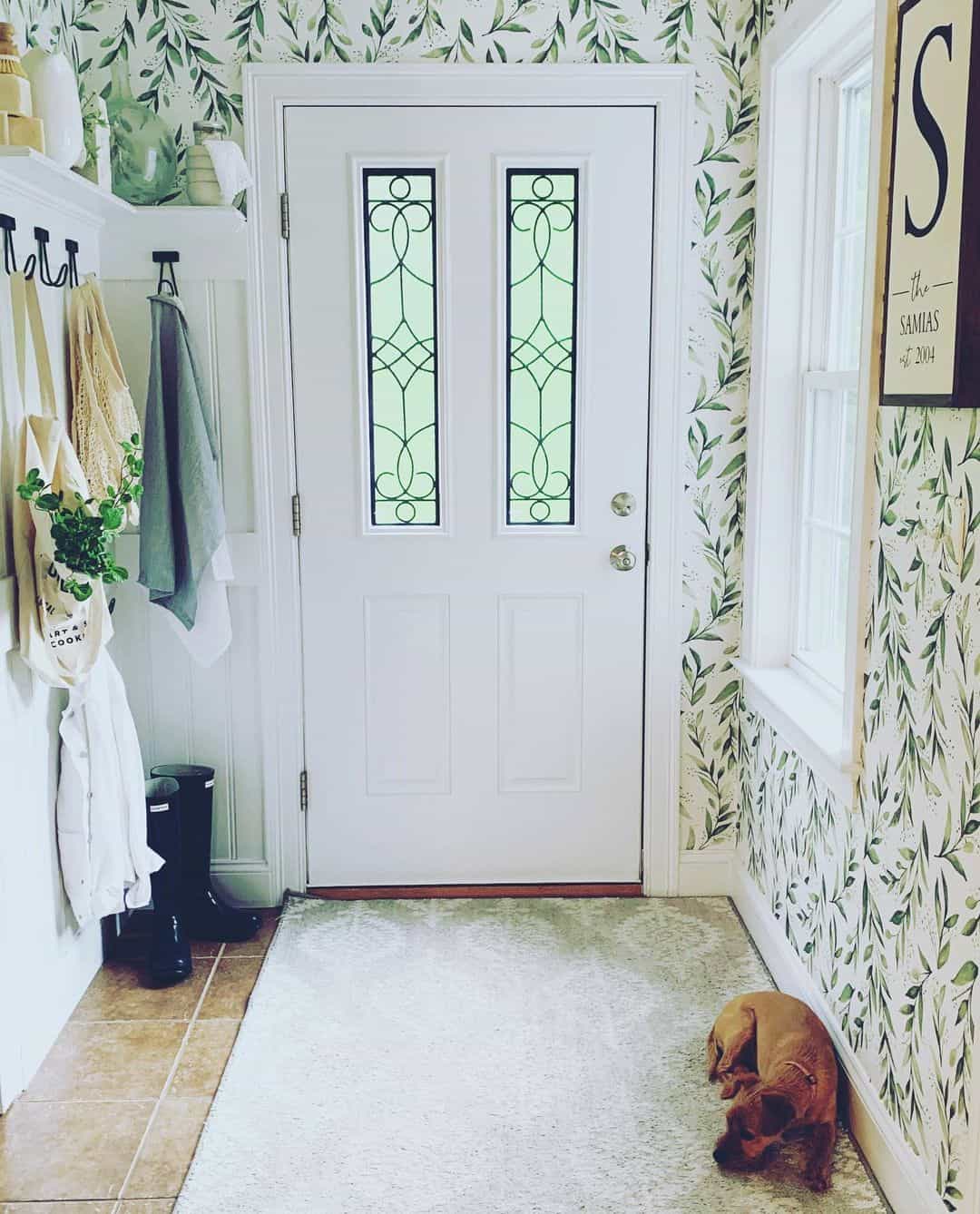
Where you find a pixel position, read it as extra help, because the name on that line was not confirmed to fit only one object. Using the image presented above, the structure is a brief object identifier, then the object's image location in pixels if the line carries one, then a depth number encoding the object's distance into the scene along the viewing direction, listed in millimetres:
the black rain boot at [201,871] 3064
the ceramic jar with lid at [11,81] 2146
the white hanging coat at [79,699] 2404
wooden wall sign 1685
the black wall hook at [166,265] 2955
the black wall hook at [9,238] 2299
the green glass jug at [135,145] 2900
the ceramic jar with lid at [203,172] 2885
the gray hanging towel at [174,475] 2910
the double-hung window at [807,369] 2650
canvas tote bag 2398
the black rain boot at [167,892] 2879
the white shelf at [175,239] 2928
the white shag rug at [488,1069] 2135
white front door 3008
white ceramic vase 2295
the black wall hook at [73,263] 2682
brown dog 2164
